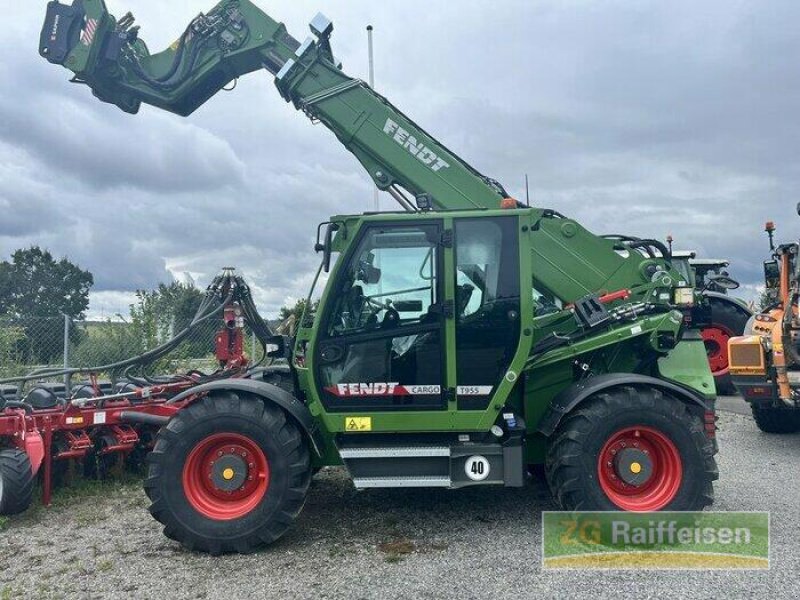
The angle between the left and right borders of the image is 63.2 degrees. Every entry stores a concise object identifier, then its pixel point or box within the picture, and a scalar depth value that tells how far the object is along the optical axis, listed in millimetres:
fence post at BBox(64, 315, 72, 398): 8583
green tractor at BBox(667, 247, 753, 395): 10805
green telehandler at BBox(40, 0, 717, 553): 4520
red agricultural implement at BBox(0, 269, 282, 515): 5133
